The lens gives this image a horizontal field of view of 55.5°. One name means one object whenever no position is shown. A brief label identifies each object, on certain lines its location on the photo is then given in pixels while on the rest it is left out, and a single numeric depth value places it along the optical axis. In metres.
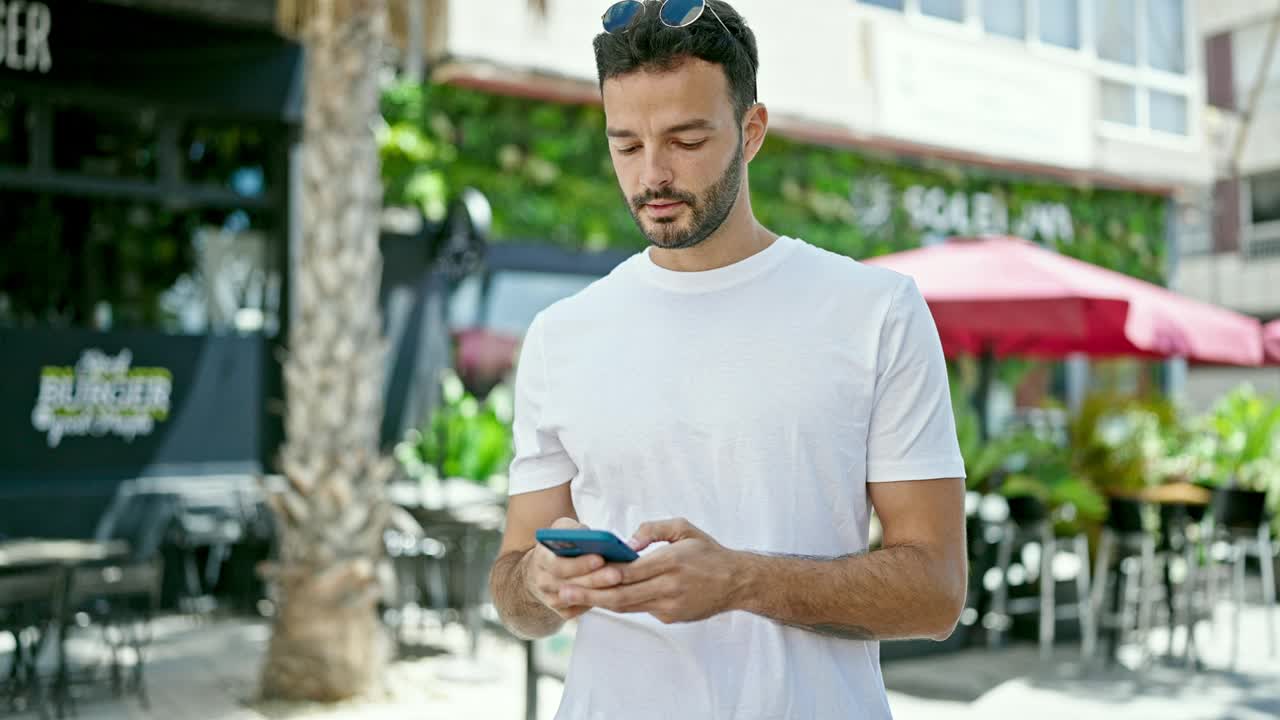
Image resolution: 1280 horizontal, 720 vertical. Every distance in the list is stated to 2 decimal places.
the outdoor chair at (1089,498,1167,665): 8.71
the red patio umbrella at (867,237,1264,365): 8.01
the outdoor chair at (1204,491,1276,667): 9.27
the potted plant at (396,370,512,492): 11.31
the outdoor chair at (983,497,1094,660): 8.93
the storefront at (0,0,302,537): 10.00
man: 1.80
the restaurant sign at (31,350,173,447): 10.09
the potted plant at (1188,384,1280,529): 11.84
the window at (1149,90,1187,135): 18.67
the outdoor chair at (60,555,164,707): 6.74
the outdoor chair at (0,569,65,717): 6.36
